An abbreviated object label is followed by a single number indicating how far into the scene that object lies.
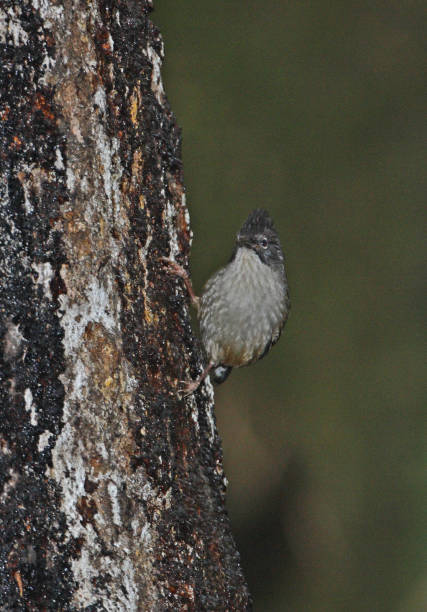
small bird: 8.81
